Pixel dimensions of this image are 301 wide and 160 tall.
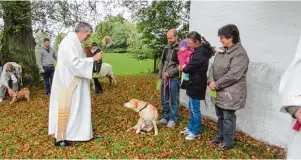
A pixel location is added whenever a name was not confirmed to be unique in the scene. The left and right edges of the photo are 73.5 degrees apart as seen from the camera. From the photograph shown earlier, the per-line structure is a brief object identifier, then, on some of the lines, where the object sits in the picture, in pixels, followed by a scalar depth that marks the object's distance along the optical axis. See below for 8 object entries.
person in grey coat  2.79
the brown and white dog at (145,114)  3.50
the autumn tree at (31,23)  6.17
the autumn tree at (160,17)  8.63
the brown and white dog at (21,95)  5.59
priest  3.10
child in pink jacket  3.35
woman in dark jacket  3.12
